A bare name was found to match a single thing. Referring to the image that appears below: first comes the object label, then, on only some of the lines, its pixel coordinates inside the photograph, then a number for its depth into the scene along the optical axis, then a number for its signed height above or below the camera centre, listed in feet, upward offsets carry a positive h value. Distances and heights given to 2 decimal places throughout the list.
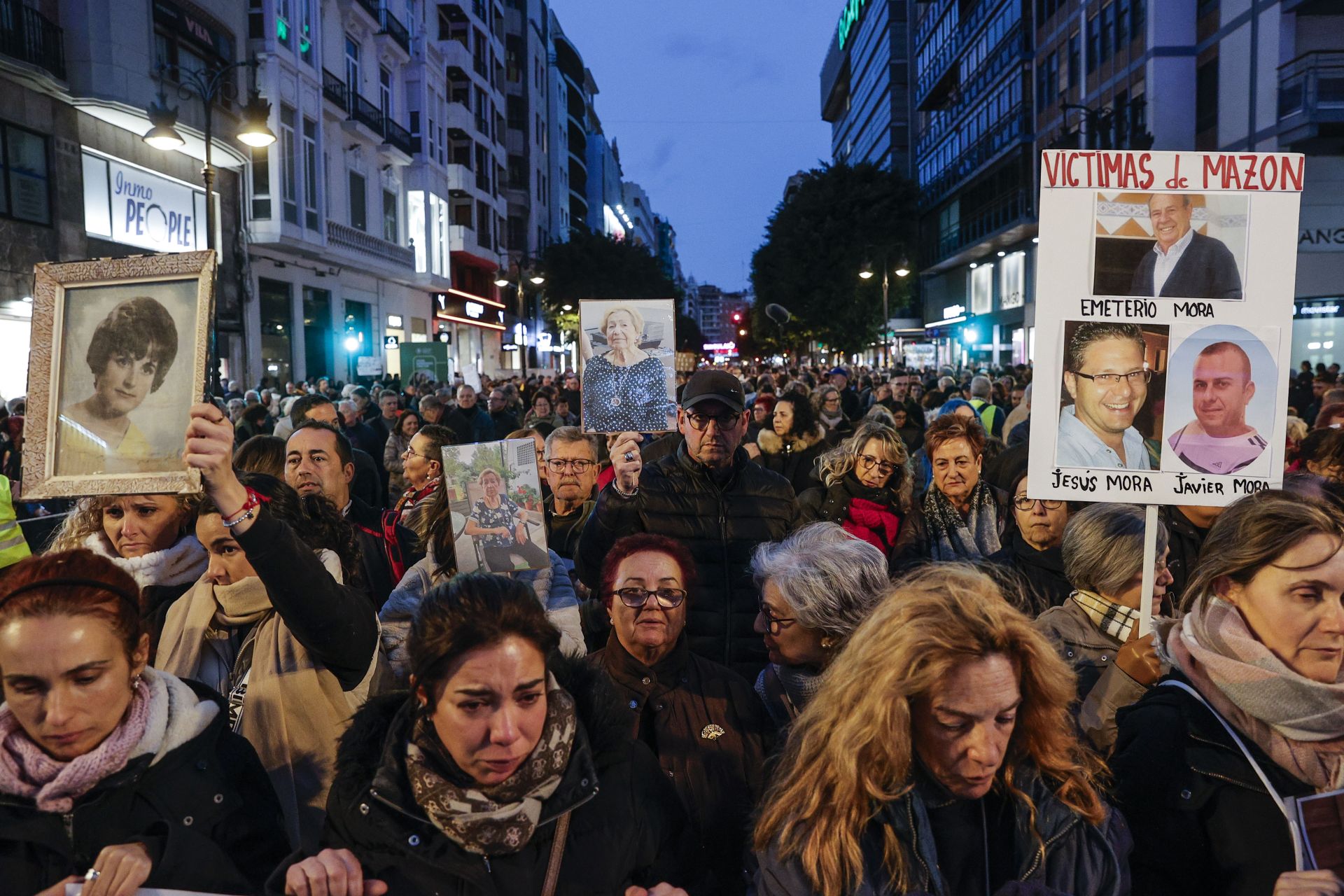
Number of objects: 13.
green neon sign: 281.54 +111.81
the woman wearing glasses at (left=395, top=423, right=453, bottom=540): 19.21 -1.24
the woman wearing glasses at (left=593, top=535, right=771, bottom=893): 9.98 -3.14
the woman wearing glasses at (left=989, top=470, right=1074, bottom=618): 14.48 -2.30
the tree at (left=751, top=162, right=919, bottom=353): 174.70 +26.48
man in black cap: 14.65 -1.73
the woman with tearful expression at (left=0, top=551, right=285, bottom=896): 7.57 -2.74
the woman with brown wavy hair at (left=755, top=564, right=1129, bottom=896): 7.61 -2.93
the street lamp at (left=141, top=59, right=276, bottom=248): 43.04 +12.13
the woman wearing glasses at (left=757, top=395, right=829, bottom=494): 28.14 -1.10
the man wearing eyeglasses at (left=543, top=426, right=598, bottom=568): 19.57 -1.48
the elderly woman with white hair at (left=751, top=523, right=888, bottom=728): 10.84 -2.27
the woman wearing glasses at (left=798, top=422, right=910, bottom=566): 18.90 -1.66
